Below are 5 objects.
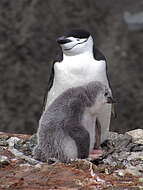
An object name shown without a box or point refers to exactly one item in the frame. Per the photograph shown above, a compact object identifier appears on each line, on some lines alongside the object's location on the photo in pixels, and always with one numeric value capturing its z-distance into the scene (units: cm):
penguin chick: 1205
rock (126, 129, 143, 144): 1420
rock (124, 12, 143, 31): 2758
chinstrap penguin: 1318
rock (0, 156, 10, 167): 1211
